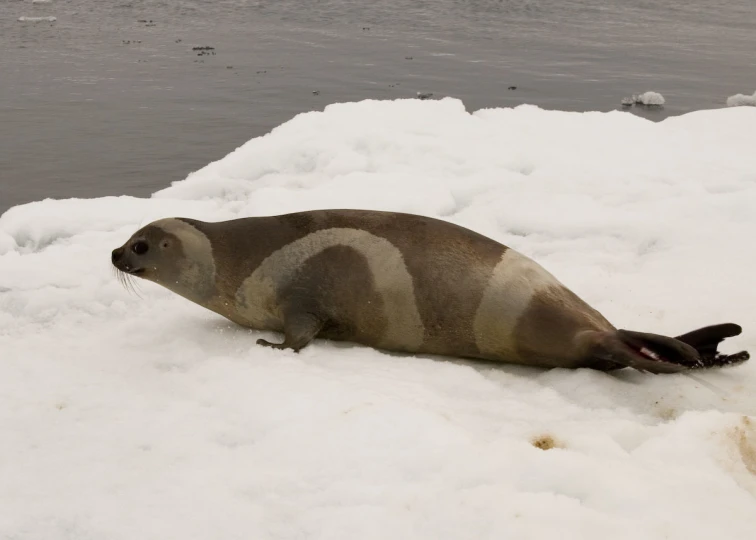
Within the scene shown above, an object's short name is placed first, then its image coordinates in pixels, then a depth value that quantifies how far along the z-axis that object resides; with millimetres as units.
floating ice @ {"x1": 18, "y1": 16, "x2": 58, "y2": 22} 17344
